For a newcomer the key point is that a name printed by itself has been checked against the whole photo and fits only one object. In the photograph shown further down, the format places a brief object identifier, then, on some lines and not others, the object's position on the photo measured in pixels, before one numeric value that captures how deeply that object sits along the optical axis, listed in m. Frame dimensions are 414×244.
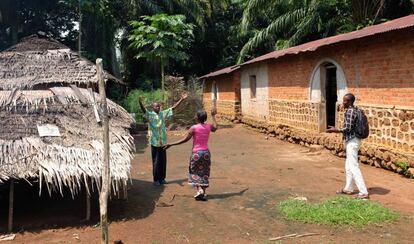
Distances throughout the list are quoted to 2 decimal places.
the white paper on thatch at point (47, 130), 6.08
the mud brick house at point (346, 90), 8.06
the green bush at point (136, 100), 19.01
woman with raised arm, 6.61
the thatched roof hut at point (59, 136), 5.61
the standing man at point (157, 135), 7.68
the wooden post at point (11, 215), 5.58
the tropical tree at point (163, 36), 16.17
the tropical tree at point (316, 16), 16.64
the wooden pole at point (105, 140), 4.54
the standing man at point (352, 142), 6.38
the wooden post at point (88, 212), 5.90
